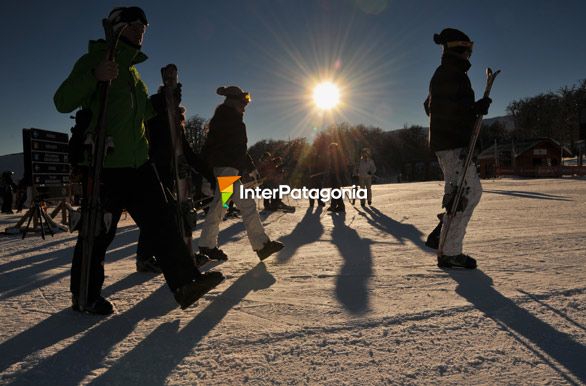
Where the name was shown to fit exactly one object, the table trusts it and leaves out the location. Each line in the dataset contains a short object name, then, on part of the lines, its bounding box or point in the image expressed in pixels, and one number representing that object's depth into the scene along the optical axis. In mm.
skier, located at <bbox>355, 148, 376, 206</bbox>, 12665
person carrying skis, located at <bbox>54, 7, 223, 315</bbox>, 2430
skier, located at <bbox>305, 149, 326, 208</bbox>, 12031
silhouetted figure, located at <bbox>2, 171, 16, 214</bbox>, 16314
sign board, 9344
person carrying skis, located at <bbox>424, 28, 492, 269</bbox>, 3428
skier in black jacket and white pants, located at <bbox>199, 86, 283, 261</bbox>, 4086
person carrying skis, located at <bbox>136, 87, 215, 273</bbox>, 3686
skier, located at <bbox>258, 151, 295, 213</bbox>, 11359
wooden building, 47500
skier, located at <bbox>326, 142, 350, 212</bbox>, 11012
